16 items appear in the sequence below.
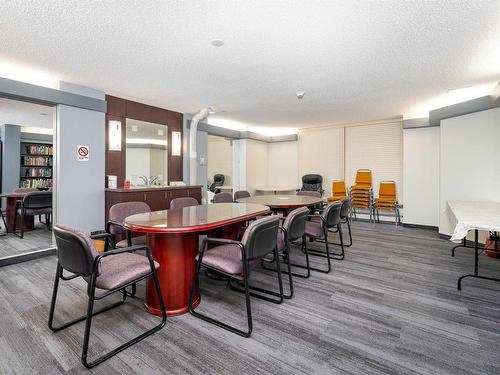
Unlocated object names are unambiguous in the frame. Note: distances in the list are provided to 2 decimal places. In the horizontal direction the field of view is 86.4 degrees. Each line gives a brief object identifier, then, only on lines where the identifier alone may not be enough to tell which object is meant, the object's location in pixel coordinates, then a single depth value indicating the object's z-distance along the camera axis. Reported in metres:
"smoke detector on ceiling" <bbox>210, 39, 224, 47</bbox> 2.76
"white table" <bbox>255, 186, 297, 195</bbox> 7.55
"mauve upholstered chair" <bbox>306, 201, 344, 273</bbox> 3.42
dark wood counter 4.25
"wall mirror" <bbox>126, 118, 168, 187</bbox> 4.99
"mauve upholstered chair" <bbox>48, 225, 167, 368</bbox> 1.67
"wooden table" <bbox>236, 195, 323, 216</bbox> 3.86
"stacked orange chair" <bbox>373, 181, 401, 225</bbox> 6.10
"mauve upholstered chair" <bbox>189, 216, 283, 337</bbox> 2.01
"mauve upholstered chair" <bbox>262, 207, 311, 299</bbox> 2.64
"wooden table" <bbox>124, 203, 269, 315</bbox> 2.20
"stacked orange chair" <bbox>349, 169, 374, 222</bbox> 6.51
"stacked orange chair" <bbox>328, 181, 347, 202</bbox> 6.81
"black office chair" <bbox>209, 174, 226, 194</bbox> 8.73
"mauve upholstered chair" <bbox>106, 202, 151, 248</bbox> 2.73
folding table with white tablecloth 2.48
